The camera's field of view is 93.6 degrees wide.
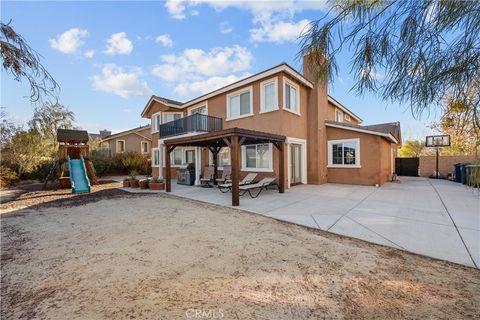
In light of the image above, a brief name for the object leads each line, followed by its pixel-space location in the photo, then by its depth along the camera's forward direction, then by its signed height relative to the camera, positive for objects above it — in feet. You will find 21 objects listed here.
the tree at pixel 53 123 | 57.45 +10.96
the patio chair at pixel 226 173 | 38.17 -2.24
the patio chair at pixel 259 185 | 30.42 -3.61
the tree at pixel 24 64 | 7.38 +3.42
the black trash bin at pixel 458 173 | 45.50 -3.31
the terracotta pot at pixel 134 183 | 44.29 -4.29
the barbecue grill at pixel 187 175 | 45.32 -2.95
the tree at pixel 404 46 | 6.53 +3.68
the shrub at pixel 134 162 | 73.41 -0.20
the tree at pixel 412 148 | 84.15 +3.54
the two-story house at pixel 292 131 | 37.29 +5.16
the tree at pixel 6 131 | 48.70 +7.08
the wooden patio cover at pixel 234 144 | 25.36 +2.60
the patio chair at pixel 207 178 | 41.74 -3.34
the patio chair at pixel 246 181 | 34.71 -3.31
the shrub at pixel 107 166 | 68.40 -1.30
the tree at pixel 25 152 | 48.29 +2.36
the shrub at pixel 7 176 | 46.86 -2.89
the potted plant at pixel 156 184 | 40.29 -4.16
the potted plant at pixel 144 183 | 41.51 -4.04
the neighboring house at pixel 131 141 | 90.12 +8.26
